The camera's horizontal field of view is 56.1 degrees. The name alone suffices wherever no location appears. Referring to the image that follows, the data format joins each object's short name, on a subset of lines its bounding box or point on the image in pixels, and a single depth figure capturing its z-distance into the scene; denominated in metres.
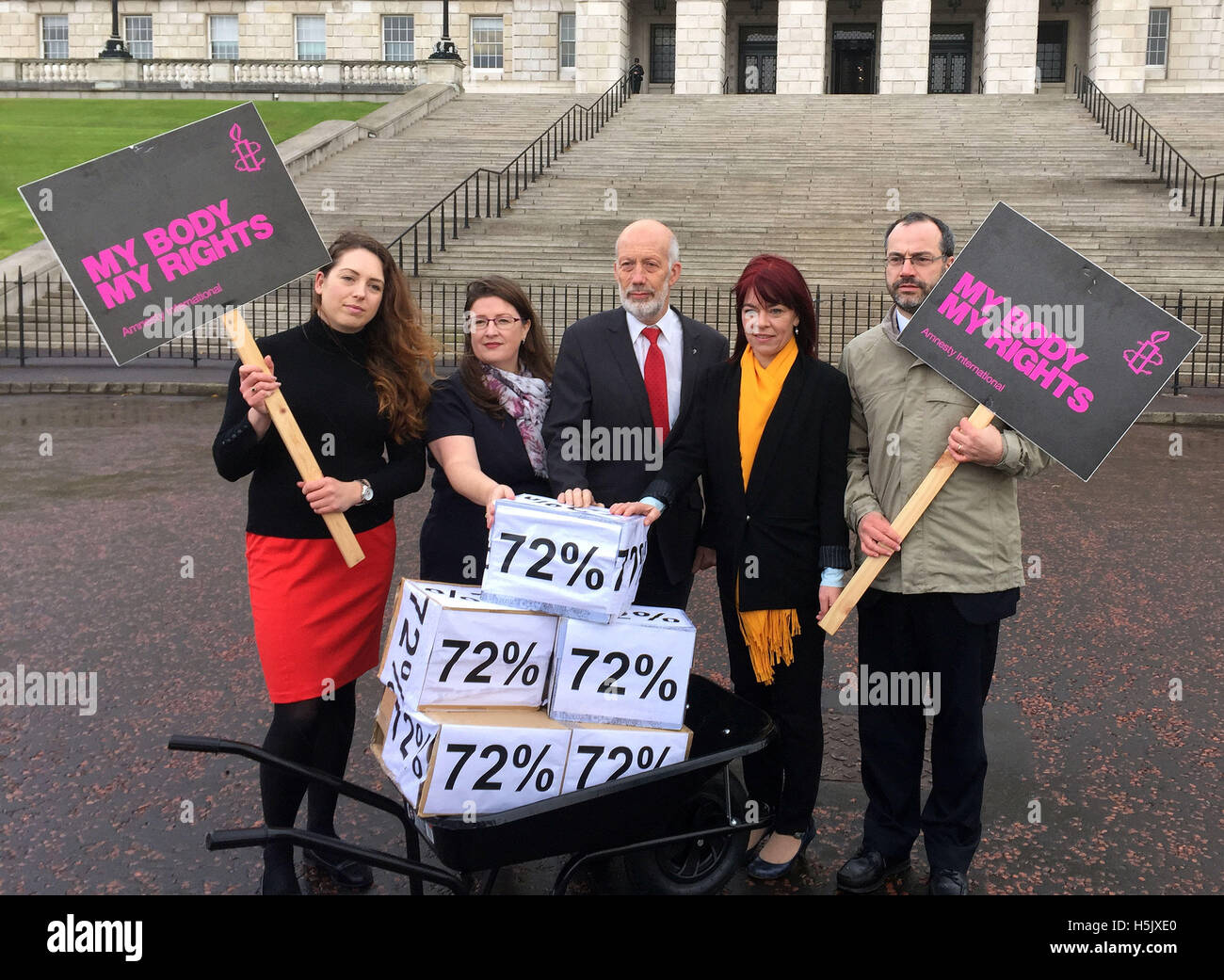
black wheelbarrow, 3.10
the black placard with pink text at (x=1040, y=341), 3.55
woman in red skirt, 3.67
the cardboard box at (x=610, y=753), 3.36
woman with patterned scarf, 4.00
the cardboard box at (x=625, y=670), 3.37
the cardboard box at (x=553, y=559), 3.30
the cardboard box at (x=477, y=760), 3.17
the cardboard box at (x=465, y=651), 3.26
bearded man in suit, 4.01
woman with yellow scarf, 3.78
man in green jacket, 3.65
